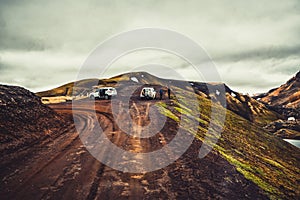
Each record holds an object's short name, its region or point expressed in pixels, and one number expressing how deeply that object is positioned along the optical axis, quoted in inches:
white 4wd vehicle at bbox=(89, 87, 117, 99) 1318.9
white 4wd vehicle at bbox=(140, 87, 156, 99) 1234.0
